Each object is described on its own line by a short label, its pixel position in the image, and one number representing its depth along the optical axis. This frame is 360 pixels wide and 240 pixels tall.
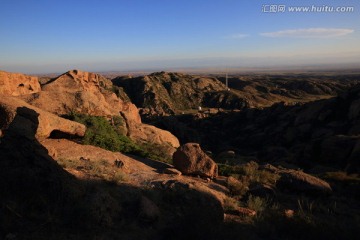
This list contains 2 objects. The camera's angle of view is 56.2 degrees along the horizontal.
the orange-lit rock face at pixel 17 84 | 17.27
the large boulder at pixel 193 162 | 12.72
